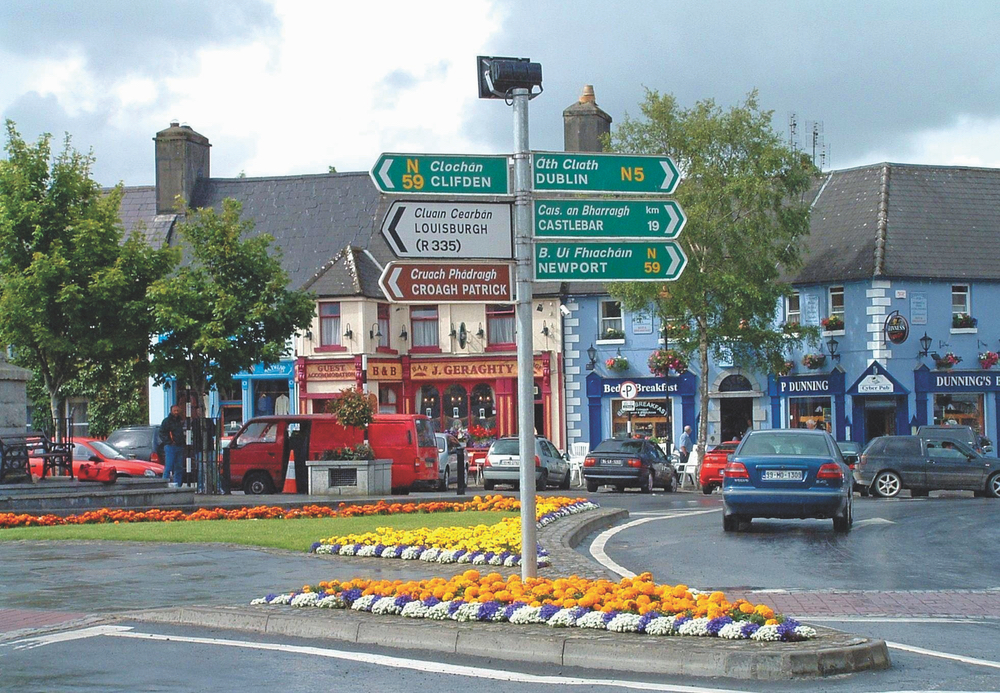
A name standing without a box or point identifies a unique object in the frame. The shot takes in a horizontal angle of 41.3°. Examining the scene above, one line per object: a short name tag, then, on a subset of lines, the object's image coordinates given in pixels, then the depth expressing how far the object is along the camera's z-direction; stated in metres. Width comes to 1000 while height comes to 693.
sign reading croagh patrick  9.66
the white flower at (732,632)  8.13
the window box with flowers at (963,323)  44.47
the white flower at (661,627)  8.38
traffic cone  29.12
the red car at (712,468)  33.50
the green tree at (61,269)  27.44
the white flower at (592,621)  8.62
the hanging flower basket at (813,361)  44.75
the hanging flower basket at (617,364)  47.88
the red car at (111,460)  30.44
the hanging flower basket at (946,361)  43.72
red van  29.27
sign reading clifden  9.66
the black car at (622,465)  33.22
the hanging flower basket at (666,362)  46.19
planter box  27.44
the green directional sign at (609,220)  9.94
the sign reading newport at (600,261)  9.88
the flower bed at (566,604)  8.36
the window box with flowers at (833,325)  44.84
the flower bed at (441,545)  13.41
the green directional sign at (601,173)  9.90
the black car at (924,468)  29.81
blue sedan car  17.77
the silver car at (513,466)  33.34
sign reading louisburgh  9.67
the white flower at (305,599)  9.91
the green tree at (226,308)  29.77
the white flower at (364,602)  9.62
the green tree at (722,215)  40.59
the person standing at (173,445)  27.88
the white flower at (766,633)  8.03
